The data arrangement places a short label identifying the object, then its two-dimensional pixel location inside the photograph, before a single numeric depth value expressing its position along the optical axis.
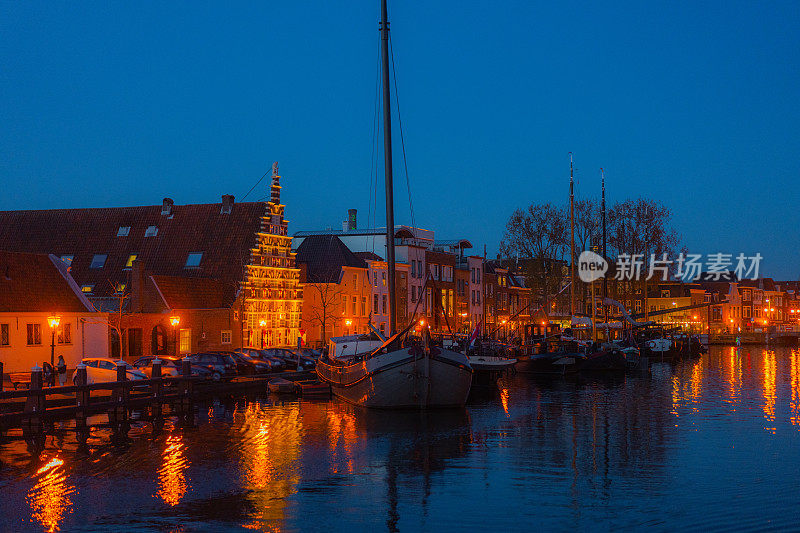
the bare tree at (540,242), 98.25
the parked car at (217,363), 52.91
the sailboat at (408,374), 39.09
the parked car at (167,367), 47.66
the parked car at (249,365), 57.06
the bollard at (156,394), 39.58
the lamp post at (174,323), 59.78
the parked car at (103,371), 44.19
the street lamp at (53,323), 47.03
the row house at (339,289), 81.25
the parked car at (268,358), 60.16
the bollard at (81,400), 35.28
